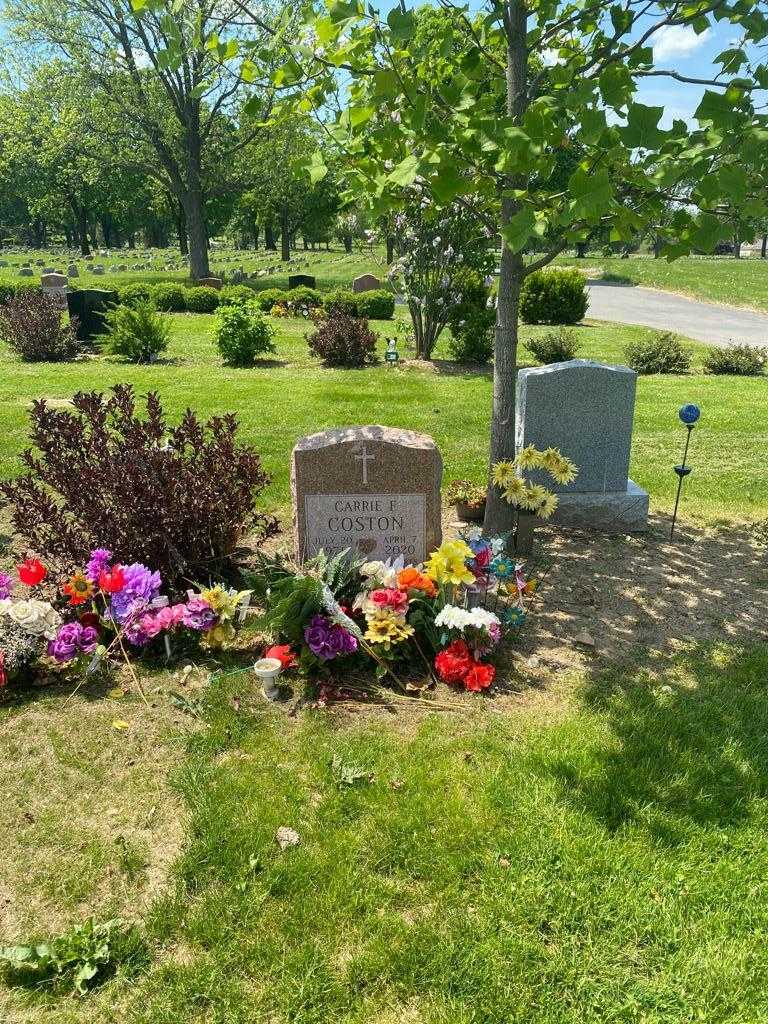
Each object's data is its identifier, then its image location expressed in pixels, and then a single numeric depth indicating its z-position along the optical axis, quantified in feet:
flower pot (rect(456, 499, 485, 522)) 20.51
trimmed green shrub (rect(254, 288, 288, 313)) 71.00
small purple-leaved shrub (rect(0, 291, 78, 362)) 46.14
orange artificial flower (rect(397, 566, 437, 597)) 14.15
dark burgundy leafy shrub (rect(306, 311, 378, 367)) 44.65
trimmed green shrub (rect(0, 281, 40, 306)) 75.24
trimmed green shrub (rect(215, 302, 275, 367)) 44.98
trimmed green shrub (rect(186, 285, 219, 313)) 75.20
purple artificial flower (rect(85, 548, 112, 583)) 14.15
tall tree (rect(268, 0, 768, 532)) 10.53
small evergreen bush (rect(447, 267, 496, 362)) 44.78
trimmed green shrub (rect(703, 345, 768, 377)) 46.62
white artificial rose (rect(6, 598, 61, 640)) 12.85
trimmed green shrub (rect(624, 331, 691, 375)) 46.34
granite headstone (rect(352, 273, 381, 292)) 84.64
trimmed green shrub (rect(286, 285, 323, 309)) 70.44
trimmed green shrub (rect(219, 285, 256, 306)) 72.17
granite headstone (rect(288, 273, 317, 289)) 83.31
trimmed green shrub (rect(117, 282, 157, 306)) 67.31
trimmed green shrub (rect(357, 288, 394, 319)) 69.41
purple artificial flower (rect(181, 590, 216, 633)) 13.88
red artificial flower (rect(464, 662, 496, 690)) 13.16
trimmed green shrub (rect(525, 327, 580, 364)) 46.39
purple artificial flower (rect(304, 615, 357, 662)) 13.32
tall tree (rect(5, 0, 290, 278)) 87.66
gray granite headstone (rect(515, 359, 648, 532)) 20.49
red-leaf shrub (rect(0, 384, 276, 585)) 15.31
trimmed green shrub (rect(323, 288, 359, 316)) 65.68
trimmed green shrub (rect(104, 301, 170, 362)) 46.32
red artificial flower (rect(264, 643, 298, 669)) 13.46
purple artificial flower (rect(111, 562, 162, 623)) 13.84
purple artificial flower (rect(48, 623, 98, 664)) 13.19
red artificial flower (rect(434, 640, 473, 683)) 13.38
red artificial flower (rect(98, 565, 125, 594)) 13.58
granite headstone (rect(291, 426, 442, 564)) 15.80
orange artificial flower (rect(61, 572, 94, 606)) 13.57
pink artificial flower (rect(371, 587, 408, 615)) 13.61
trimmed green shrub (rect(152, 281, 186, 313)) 74.02
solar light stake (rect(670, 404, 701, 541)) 18.34
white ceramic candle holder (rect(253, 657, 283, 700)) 12.84
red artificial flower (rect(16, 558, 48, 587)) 13.76
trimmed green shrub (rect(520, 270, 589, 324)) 67.51
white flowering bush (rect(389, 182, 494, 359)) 41.68
